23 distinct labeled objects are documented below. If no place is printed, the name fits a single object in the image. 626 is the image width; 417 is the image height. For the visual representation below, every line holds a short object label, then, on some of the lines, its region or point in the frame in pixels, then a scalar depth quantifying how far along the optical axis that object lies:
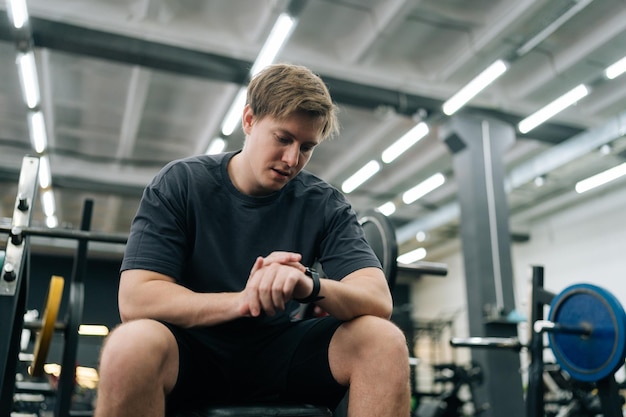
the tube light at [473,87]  4.55
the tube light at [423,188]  7.14
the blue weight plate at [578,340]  2.09
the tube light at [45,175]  6.86
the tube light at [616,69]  4.54
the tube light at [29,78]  4.59
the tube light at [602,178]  6.33
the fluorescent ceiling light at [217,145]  6.22
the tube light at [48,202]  7.74
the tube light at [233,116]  5.26
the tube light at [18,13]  3.96
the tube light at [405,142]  5.64
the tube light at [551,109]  4.86
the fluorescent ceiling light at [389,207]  8.61
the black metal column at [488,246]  4.94
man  0.95
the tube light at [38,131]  5.79
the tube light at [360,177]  6.69
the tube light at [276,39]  4.02
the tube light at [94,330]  9.71
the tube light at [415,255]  10.91
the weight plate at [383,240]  1.42
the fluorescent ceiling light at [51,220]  8.98
